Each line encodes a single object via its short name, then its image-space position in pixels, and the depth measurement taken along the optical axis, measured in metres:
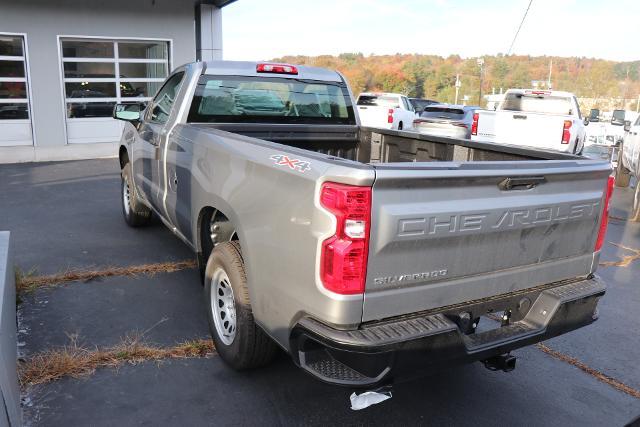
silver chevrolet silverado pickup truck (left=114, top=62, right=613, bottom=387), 2.36
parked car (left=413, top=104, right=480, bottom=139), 17.05
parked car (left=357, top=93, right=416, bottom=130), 19.91
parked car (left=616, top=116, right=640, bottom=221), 8.59
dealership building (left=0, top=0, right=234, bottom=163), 12.02
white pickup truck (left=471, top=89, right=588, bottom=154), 11.88
